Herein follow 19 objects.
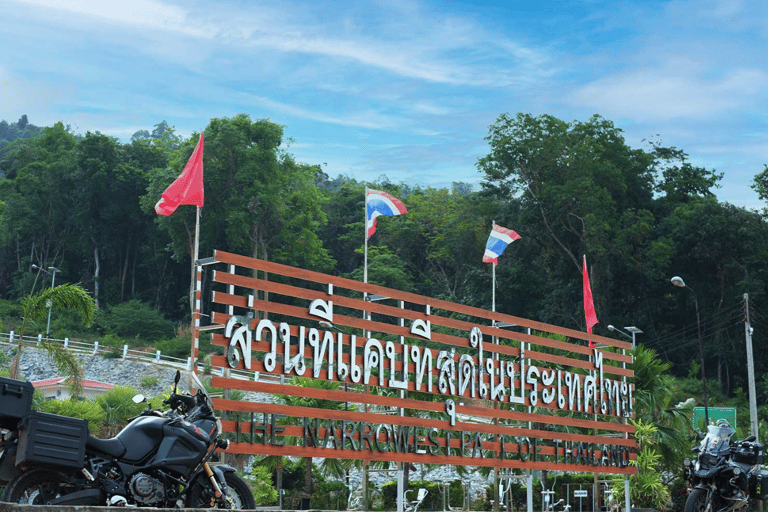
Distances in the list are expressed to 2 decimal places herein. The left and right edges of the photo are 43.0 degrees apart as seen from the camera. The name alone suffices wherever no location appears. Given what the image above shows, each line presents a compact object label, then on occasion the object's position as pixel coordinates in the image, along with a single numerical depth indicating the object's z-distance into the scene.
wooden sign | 14.81
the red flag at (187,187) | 19.39
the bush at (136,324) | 63.94
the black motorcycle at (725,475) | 13.59
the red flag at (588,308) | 29.67
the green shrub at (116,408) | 27.16
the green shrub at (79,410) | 24.76
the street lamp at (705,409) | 33.97
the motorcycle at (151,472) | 8.73
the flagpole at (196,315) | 13.70
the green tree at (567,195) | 56.72
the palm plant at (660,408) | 26.31
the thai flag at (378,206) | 23.17
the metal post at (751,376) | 32.48
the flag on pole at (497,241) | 27.31
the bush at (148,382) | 46.69
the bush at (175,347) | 58.16
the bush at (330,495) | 27.61
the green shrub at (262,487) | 21.88
